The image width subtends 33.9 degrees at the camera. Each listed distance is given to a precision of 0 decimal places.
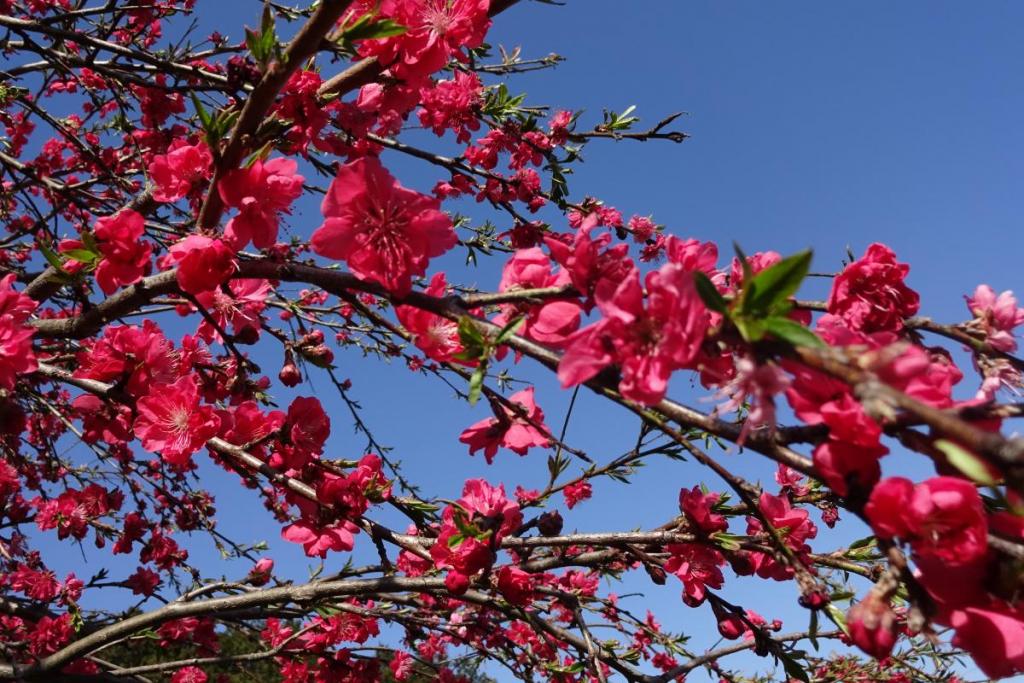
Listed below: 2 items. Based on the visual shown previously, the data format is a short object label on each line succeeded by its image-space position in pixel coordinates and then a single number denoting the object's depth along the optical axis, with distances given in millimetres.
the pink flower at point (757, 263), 623
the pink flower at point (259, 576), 1107
